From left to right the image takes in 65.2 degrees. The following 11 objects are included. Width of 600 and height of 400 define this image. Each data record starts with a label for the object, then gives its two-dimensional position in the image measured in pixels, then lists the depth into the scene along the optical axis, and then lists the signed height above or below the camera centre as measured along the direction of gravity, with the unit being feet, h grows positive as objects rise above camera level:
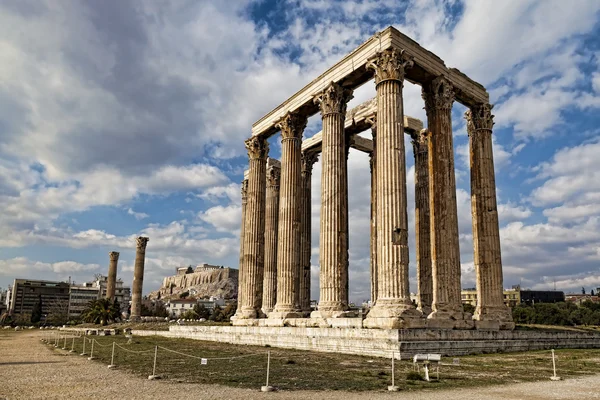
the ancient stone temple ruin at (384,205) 73.15 +17.62
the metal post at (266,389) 33.40 -6.38
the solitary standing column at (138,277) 249.06 +9.89
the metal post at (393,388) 34.19 -6.40
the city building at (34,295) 545.85 -0.53
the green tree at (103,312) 252.62 -8.76
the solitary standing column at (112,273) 280.61 +13.49
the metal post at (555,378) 40.89 -6.60
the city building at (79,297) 544.62 -2.10
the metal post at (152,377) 40.17 -6.80
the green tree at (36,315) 394.36 -17.06
